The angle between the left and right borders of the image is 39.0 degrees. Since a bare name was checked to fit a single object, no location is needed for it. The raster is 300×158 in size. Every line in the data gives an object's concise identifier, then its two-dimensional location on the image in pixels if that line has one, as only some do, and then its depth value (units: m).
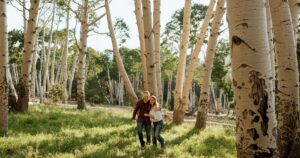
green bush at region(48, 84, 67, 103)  30.12
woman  9.82
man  9.98
